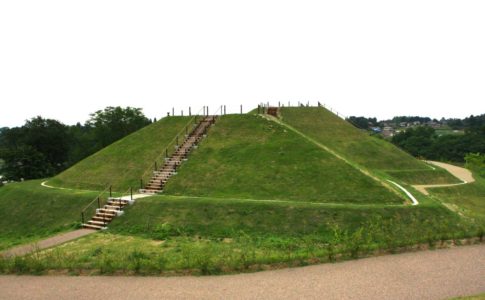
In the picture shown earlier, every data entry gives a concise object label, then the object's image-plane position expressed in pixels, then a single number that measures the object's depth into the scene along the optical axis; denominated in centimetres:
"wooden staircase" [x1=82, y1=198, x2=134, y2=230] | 1983
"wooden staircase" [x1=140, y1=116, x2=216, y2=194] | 2542
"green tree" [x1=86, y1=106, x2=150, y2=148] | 6594
